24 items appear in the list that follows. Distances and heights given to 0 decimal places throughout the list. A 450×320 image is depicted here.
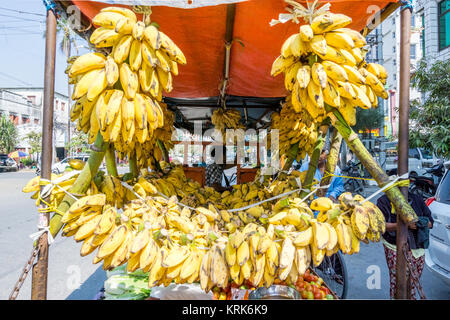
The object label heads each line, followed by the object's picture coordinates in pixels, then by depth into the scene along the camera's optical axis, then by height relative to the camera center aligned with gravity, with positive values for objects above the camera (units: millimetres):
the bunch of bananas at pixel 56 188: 1468 -132
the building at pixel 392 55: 25142 +10483
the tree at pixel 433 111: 5121 +1053
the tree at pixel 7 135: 24939 +2631
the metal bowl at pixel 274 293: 1629 -753
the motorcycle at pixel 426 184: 7865 -510
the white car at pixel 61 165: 17572 -81
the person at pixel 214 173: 3951 -115
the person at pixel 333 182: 3979 -236
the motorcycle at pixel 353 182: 9730 -574
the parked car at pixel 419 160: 10973 +250
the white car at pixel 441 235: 3000 -762
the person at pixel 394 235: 2330 -592
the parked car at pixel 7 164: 22441 -40
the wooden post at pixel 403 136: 1413 +155
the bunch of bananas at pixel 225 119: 3873 +631
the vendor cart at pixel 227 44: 1446 +863
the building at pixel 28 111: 28266 +5635
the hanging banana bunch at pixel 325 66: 1356 +506
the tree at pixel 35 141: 26119 +2113
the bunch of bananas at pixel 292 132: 2883 +348
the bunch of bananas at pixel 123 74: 1332 +444
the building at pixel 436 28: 12203 +6161
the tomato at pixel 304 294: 1902 -870
